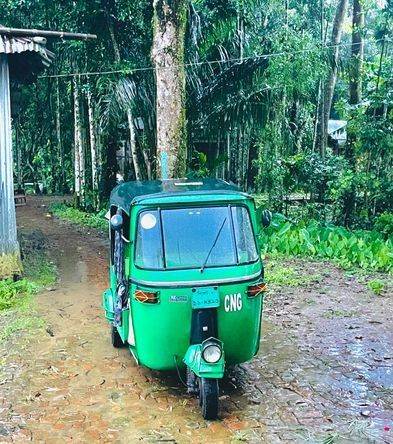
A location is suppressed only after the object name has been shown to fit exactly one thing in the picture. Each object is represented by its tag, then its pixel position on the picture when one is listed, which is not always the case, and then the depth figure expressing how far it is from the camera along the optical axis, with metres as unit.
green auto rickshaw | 4.77
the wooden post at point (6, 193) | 9.45
